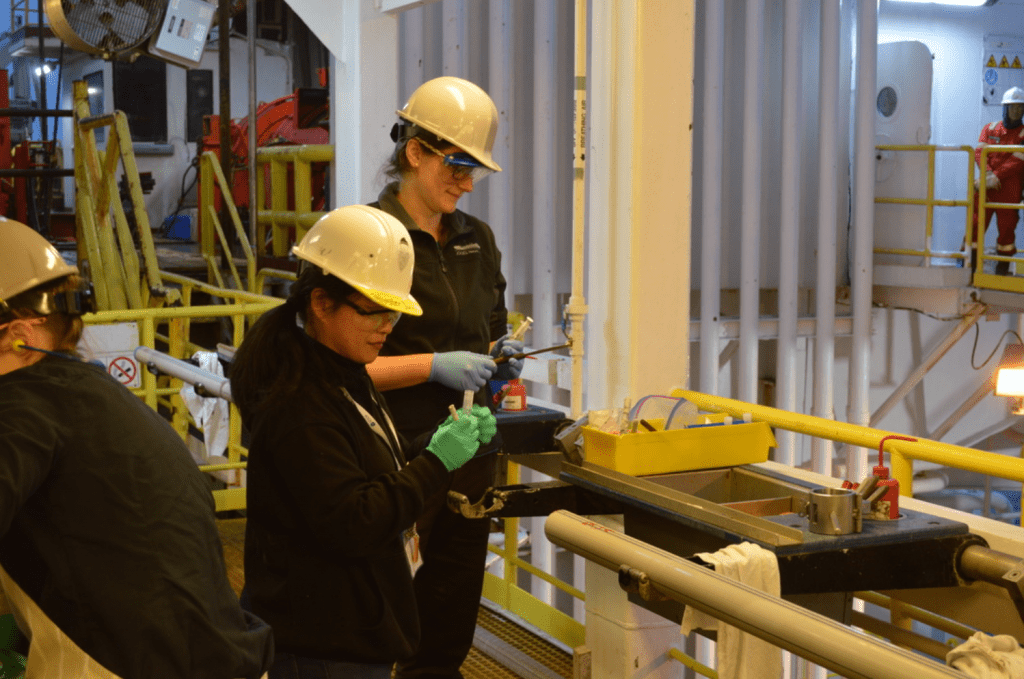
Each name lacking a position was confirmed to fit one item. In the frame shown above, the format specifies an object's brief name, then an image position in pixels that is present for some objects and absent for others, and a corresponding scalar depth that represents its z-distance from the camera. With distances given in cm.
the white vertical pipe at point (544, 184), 656
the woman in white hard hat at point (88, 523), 157
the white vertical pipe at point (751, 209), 762
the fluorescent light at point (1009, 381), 844
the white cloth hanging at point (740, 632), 209
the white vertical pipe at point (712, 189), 739
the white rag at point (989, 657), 175
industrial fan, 589
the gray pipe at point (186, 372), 419
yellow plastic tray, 279
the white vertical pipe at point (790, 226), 784
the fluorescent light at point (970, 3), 1027
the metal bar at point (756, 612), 157
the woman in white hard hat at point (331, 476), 186
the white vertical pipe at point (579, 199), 328
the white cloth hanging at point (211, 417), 536
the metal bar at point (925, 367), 935
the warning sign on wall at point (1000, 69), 1053
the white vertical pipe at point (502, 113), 639
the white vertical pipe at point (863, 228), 821
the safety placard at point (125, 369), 496
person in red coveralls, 945
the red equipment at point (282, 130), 1235
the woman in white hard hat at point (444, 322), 281
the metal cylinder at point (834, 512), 223
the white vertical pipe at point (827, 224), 804
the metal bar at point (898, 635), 259
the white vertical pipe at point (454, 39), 607
